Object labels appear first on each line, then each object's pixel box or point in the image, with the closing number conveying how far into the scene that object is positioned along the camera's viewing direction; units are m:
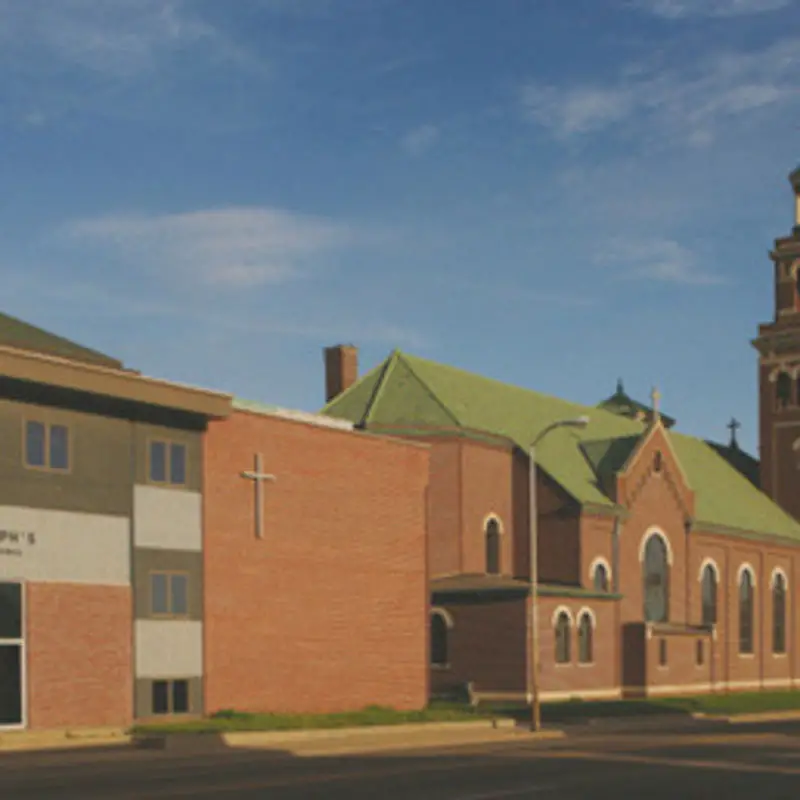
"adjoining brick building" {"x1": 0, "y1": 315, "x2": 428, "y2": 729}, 35.91
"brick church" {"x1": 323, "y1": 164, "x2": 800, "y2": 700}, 59.53
